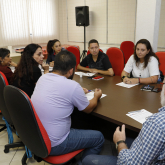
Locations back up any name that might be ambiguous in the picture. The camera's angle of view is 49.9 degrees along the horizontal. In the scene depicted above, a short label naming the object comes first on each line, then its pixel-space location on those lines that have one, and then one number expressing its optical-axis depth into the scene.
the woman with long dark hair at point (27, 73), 2.16
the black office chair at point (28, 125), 1.25
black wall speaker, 5.41
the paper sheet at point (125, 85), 2.29
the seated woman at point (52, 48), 3.95
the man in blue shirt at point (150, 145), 0.82
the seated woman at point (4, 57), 2.90
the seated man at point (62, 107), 1.44
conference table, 1.46
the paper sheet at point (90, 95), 1.92
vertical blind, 5.31
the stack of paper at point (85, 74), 2.95
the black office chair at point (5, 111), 1.85
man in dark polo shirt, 3.10
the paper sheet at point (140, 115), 1.44
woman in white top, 2.40
